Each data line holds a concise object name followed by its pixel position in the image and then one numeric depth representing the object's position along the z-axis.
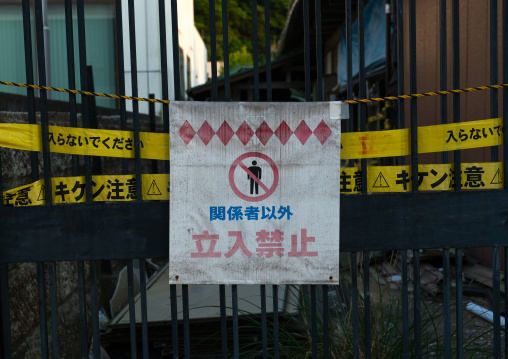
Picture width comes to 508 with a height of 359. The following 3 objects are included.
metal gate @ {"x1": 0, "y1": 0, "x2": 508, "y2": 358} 2.64
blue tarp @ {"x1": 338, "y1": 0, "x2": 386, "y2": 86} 9.95
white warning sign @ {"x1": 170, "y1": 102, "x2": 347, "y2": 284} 2.66
